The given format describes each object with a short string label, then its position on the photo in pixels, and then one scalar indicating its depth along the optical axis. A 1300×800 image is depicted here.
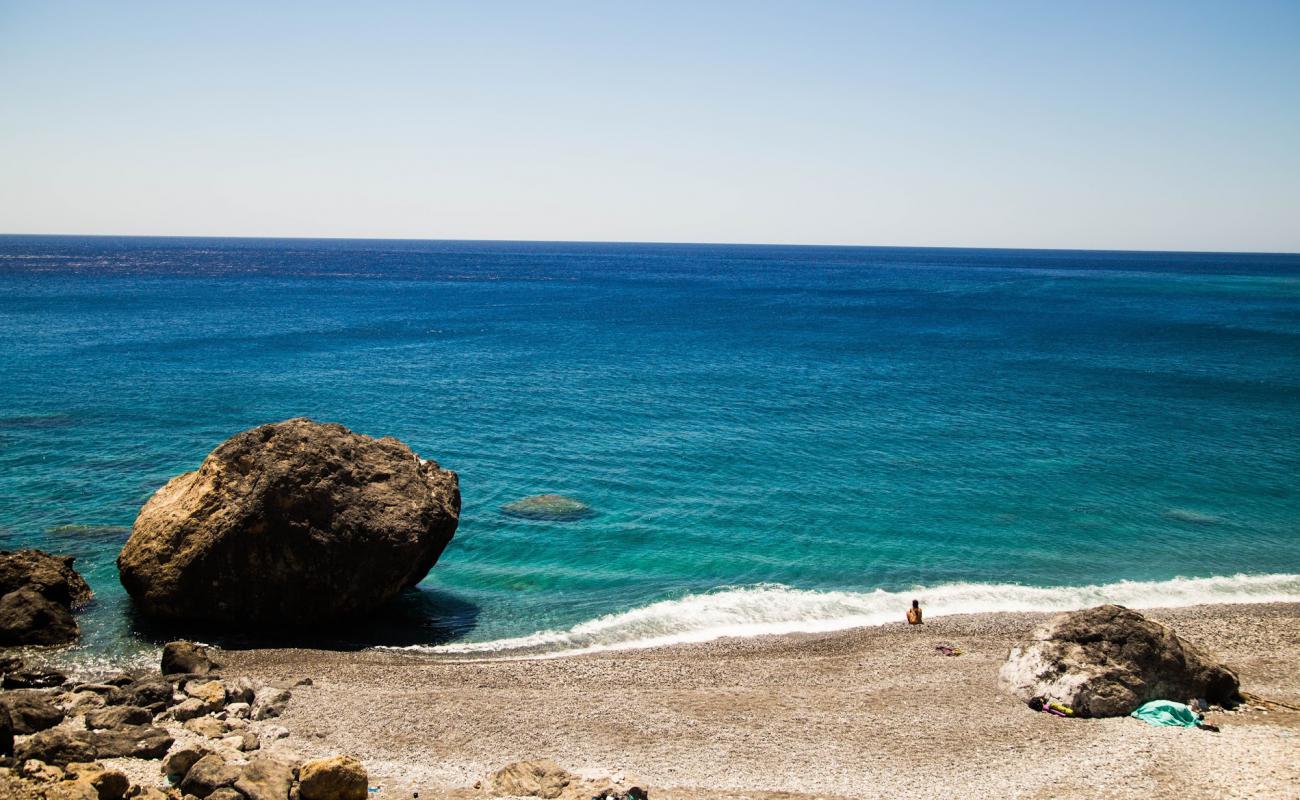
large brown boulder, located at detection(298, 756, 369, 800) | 14.62
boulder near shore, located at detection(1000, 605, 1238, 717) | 20.33
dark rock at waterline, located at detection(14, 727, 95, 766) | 15.74
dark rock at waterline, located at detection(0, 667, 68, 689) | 20.47
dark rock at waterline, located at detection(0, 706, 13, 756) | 16.19
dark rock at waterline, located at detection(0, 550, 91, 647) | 23.20
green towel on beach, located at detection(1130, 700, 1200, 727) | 19.53
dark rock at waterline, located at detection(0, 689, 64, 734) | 17.34
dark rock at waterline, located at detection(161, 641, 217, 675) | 21.05
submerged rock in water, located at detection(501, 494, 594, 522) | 35.22
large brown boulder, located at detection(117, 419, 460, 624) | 24.14
